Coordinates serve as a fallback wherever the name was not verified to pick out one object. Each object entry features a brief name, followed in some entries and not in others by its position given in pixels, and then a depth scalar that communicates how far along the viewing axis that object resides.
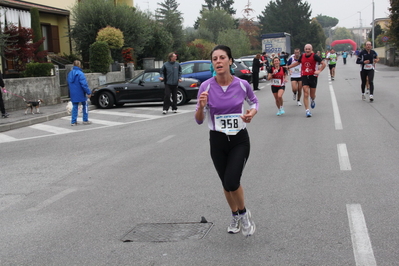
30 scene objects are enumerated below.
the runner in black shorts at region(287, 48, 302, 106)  15.17
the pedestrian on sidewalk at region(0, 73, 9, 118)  15.21
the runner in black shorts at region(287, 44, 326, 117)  13.09
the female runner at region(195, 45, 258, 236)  4.67
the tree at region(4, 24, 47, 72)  20.98
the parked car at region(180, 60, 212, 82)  21.28
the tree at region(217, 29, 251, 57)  55.80
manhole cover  4.79
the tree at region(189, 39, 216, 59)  45.31
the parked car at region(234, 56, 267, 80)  30.19
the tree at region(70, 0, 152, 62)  28.75
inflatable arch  126.38
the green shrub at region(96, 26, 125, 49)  26.88
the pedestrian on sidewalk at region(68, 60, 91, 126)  13.98
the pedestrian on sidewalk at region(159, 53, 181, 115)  15.52
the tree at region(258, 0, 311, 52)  96.25
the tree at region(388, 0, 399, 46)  39.88
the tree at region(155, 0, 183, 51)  40.30
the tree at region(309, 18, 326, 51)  98.40
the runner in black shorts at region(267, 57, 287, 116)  13.62
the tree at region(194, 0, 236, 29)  102.81
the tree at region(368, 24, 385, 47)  87.76
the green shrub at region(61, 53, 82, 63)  28.94
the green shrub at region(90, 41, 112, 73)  24.19
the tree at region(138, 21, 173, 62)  34.56
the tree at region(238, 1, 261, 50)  85.75
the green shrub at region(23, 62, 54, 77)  19.14
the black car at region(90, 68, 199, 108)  18.34
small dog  16.33
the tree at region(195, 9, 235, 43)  84.31
